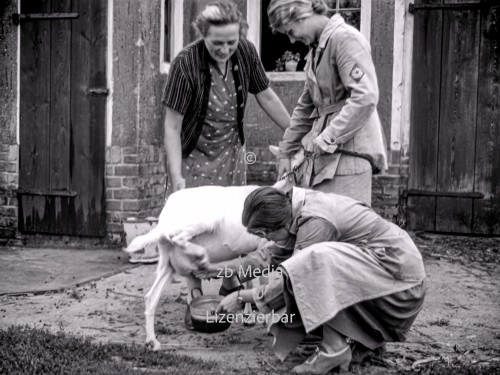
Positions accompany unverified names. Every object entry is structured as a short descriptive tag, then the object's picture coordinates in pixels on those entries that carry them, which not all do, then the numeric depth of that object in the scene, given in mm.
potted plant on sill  8227
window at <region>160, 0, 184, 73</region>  8297
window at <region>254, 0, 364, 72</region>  8289
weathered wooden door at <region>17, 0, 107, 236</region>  7781
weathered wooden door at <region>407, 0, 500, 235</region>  7691
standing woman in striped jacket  4727
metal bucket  4027
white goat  4301
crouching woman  3768
